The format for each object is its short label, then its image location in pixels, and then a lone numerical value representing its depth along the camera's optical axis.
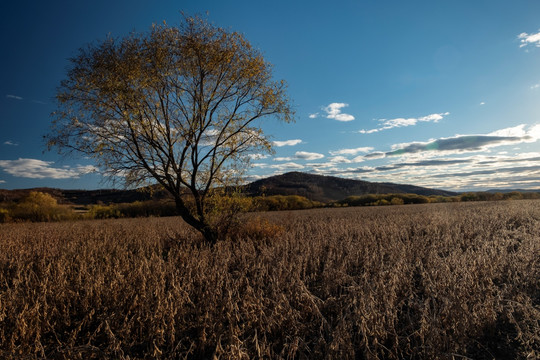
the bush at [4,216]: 25.34
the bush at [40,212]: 27.08
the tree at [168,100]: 8.66
